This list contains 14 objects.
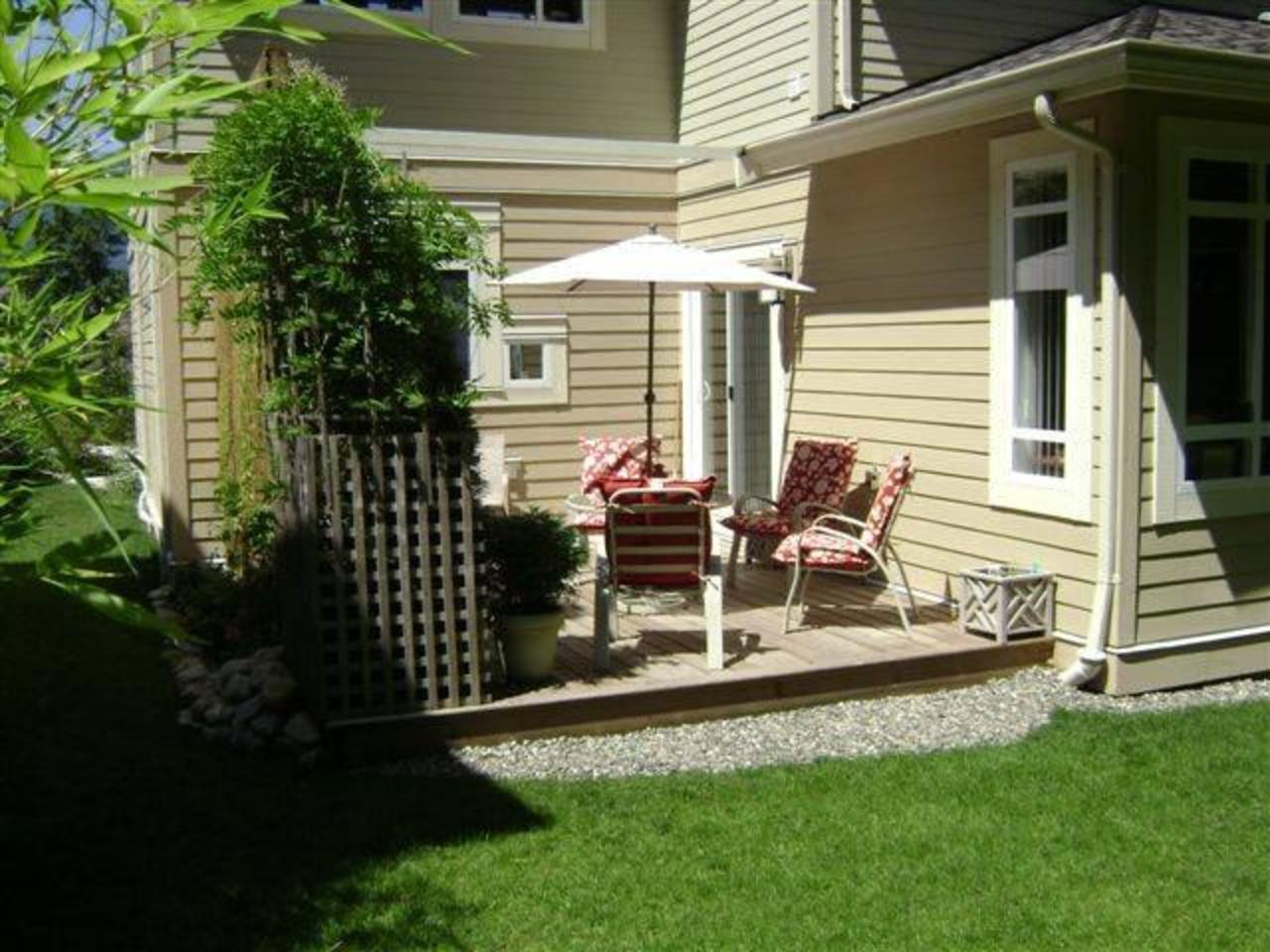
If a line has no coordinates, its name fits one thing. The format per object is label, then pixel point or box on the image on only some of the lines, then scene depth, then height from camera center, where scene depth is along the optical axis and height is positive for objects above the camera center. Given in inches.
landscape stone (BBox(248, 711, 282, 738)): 221.9 -50.5
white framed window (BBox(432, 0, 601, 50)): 402.0 +113.2
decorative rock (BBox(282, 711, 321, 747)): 219.8 -51.2
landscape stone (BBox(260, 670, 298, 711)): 226.7 -46.4
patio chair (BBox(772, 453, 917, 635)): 279.7 -28.5
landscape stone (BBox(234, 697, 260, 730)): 224.8 -49.2
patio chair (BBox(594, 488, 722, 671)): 263.4 -26.9
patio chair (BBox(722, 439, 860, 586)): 322.7 -20.1
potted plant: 240.8 -31.3
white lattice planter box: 265.7 -39.1
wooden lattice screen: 220.8 -26.9
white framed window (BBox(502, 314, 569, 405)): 399.2 +13.1
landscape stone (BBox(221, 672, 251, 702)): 232.4 -46.9
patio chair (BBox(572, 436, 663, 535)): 367.3 -14.8
